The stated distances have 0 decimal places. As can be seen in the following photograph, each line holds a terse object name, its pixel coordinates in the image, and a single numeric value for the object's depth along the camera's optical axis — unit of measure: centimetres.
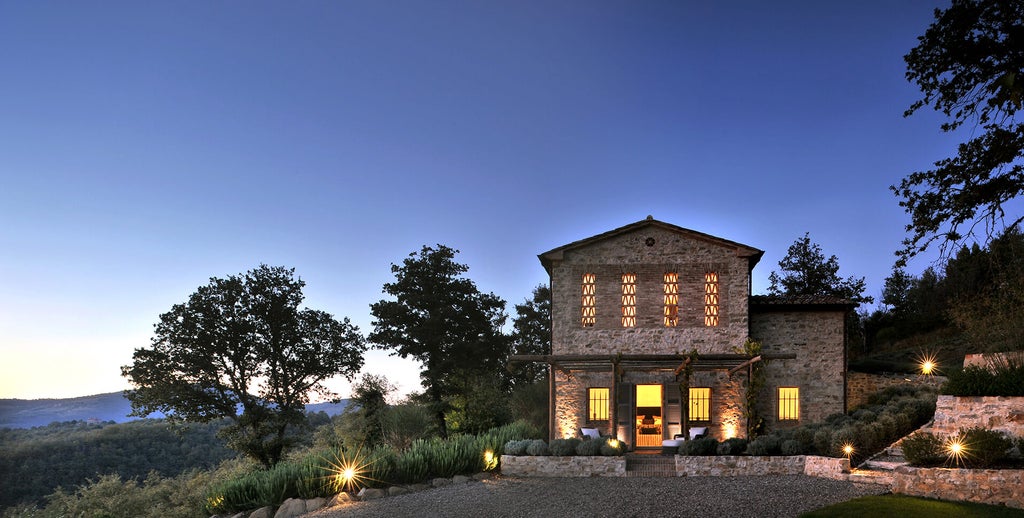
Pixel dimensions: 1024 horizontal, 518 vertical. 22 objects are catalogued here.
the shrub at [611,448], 1495
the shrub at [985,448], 1049
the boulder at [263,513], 1265
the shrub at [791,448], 1424
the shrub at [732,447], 1446
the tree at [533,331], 3169
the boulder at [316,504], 1253
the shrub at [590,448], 1500
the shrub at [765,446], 1432
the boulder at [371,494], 1309
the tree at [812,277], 3209
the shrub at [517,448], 1540
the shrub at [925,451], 1102
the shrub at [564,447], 1503
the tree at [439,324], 2855
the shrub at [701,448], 1471
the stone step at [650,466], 1470
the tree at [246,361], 2283
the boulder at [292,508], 1234
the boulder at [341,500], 1269
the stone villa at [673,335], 1856
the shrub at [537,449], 1519
